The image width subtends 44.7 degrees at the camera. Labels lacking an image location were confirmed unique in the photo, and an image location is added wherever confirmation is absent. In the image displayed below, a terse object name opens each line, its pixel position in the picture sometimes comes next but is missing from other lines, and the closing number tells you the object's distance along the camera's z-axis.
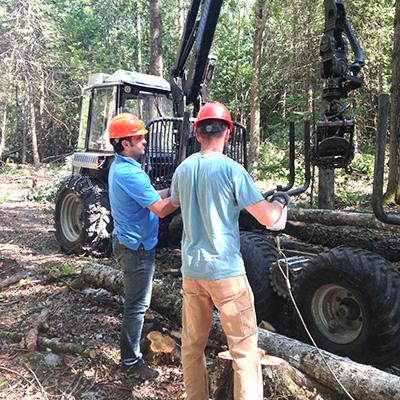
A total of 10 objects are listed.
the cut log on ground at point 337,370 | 3.27
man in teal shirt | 2.91
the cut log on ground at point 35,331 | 4.48
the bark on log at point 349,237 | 5.47
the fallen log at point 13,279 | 6.40
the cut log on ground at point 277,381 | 3.31
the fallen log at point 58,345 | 4.36
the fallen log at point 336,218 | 5.94
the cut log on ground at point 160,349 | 4.21
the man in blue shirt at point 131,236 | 3.87
